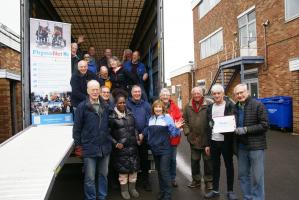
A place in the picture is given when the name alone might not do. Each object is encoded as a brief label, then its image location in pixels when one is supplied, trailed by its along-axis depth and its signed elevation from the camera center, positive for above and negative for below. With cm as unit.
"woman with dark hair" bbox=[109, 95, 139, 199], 354 -63
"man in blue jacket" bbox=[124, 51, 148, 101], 458 +64
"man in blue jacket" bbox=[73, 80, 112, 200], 322 -53
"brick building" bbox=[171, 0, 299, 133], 946 +281
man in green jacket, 386 -48
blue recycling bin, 900 -55
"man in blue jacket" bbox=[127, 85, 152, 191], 375 -15
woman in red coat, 385 -13
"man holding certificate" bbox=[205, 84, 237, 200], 339 -60
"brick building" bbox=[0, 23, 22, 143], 739 +59
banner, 418 +56
